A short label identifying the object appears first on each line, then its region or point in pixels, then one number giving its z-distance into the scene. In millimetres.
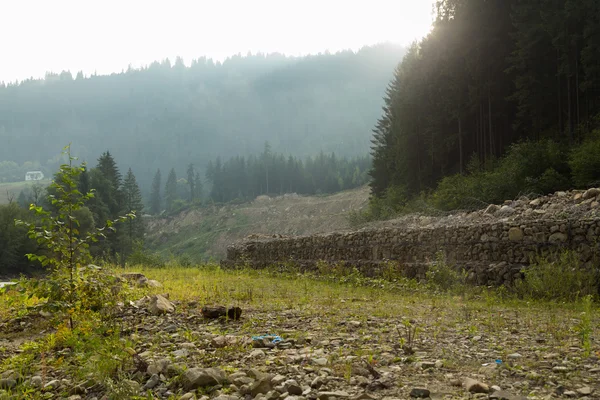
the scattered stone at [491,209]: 14031
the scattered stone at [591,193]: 11822
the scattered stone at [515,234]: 10391
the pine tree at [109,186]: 49838
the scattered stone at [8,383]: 4523
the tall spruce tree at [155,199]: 116312
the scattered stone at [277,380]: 3645
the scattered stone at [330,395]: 3322
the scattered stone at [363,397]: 3250
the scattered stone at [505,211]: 13024
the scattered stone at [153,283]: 11186
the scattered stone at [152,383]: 4023
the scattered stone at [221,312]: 6605
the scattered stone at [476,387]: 3250
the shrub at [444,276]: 11102
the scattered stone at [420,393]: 3250
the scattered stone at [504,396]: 3058
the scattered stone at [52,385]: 4434
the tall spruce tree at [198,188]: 124062
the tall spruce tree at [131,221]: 49781
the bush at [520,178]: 19172
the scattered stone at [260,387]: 3574
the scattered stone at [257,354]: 4510
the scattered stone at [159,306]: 7051
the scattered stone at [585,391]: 3128
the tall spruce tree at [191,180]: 117288
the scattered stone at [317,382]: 3578
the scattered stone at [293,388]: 3447
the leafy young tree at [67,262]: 5809
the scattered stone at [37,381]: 4539
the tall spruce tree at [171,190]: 114900
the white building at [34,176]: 177250
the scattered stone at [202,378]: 3816
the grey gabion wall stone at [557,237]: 9672
